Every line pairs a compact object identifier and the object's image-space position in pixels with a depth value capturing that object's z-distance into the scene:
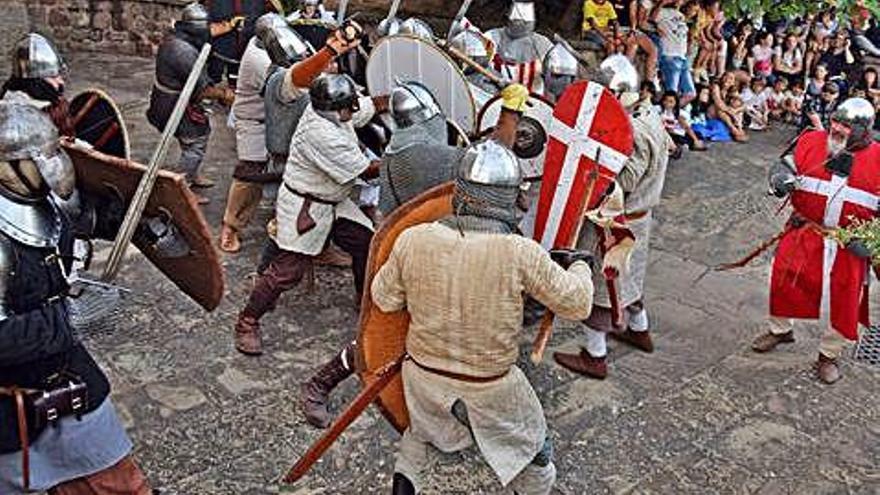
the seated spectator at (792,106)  9.67
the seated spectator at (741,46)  9.73
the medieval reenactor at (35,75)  4.20
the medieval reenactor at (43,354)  2.56
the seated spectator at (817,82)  9.60
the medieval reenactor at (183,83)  5.82
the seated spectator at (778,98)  9.62
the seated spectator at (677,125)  8.43
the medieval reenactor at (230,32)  7.02
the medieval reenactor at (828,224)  4.30
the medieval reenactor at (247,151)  5.46
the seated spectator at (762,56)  9.81
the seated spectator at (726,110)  8.95
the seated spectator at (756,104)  9.40
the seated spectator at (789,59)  9.91
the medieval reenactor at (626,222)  4.22
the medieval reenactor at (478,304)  2.77
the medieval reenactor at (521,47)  6.32
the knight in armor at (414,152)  3.99
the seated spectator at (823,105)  9.28
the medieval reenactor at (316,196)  4.23
